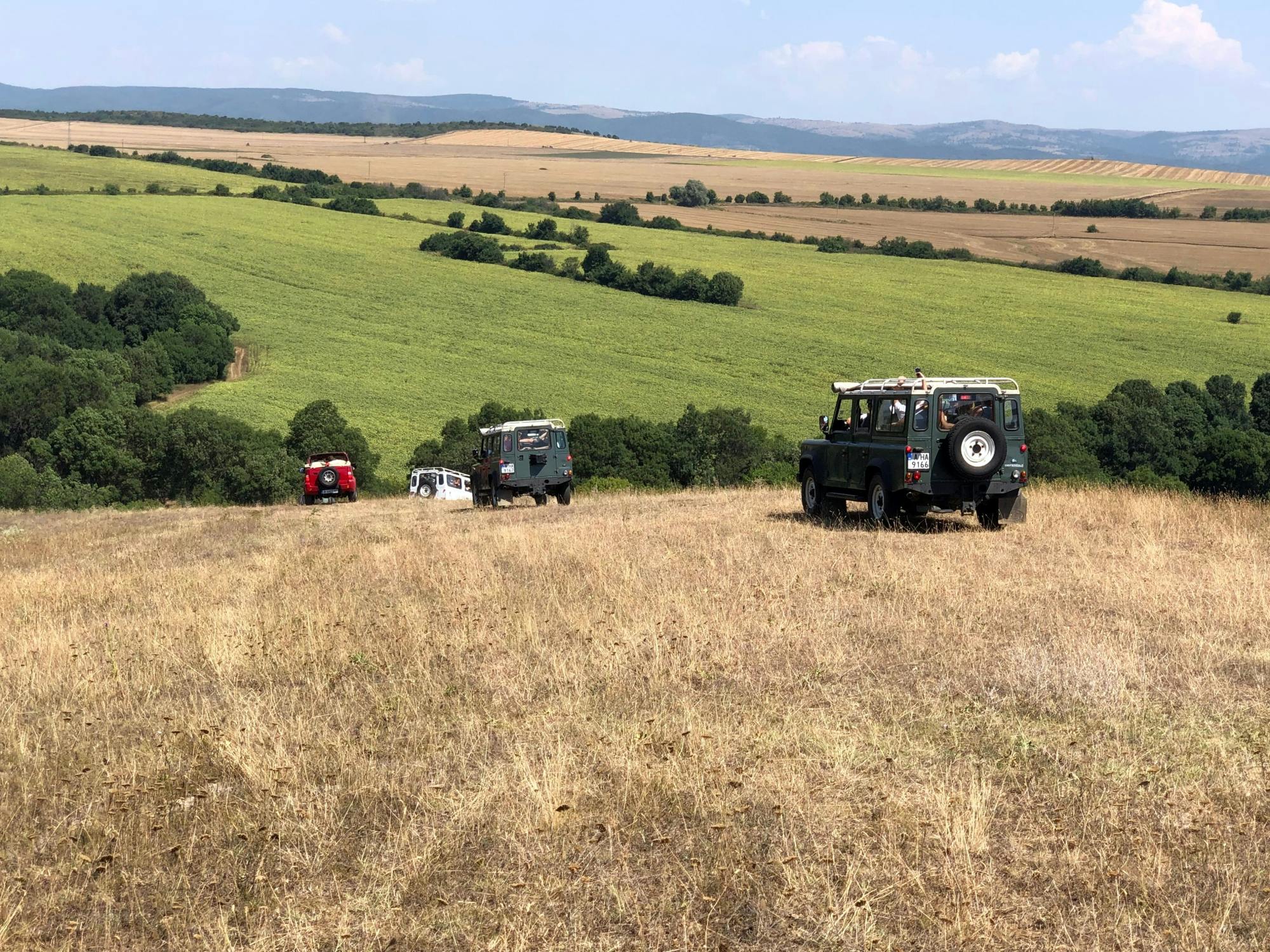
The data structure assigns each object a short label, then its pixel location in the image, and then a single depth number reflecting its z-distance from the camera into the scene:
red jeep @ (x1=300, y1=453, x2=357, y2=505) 40.84
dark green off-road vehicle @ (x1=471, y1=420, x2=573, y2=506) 29.81
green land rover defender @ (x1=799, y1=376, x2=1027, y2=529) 18.14
